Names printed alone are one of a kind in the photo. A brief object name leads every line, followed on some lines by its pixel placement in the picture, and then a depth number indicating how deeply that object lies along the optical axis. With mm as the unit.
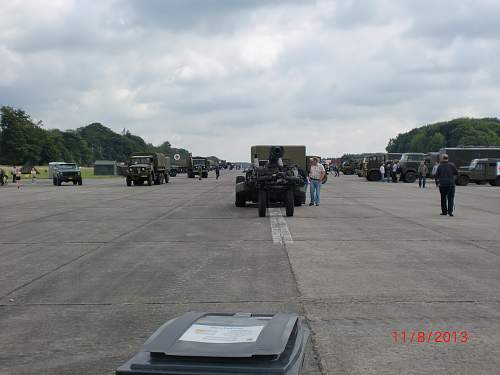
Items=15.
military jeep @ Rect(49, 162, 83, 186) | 48219
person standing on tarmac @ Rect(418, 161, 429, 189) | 38938
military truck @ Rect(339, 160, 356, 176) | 82012
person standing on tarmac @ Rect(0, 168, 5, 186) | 50394
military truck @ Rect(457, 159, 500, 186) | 43184
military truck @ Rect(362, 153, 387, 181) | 54625
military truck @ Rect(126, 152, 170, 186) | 44531
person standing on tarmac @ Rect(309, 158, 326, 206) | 21875
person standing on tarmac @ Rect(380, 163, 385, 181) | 50888
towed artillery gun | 17703
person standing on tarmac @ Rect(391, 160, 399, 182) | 50350
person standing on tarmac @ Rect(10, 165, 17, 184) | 52969
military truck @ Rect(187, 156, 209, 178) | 69950
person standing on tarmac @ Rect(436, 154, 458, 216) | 17609
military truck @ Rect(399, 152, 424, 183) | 50156
